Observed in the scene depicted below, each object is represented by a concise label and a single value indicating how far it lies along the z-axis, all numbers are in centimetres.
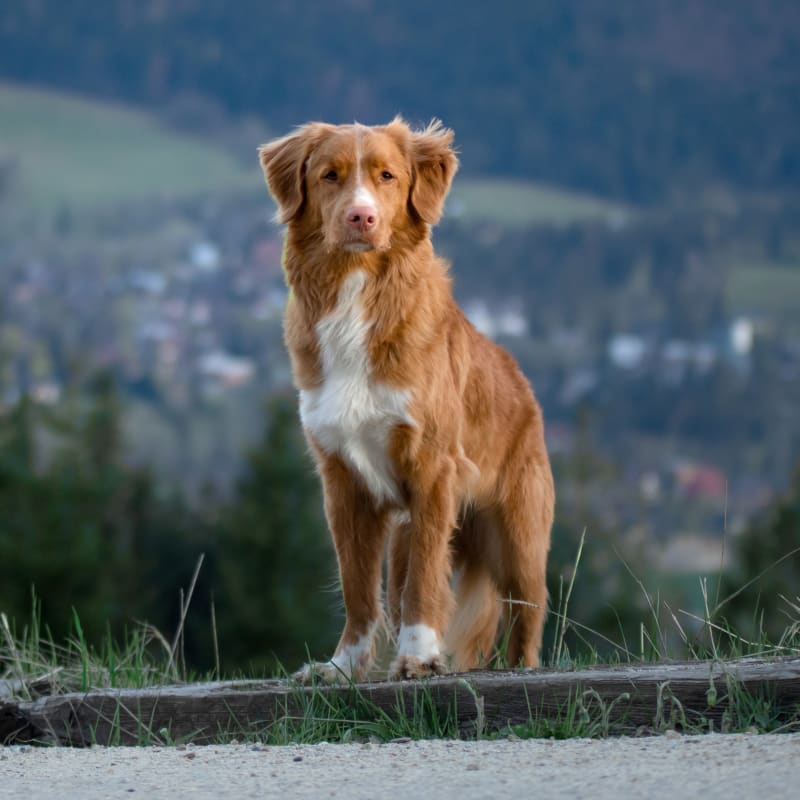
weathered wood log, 1063
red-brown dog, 1320
